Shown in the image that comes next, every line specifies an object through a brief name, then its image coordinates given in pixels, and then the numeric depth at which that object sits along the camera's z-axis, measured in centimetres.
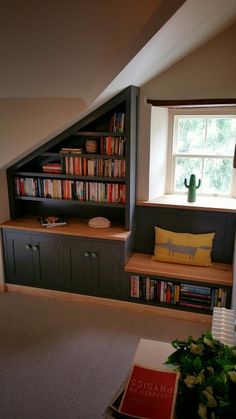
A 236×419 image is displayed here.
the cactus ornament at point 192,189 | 295
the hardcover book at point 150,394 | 103
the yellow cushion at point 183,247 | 282
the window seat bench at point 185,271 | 260
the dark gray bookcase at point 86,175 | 266
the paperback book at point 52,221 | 299
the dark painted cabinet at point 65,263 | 281
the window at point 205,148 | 296
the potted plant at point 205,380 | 96
